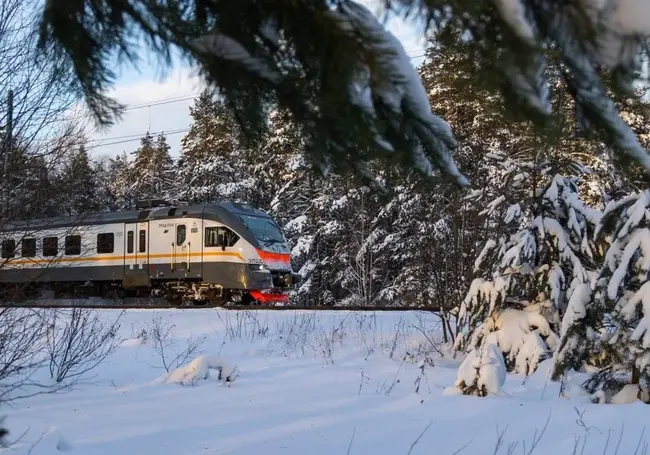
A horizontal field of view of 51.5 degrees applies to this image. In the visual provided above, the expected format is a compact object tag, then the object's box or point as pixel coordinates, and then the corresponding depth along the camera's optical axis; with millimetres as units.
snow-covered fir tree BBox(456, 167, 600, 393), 7934
